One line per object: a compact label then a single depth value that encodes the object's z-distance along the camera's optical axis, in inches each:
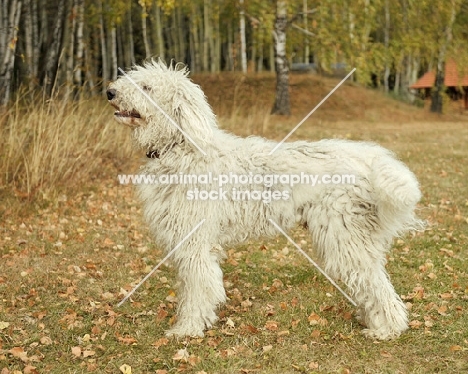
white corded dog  174.7
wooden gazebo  1170.0
